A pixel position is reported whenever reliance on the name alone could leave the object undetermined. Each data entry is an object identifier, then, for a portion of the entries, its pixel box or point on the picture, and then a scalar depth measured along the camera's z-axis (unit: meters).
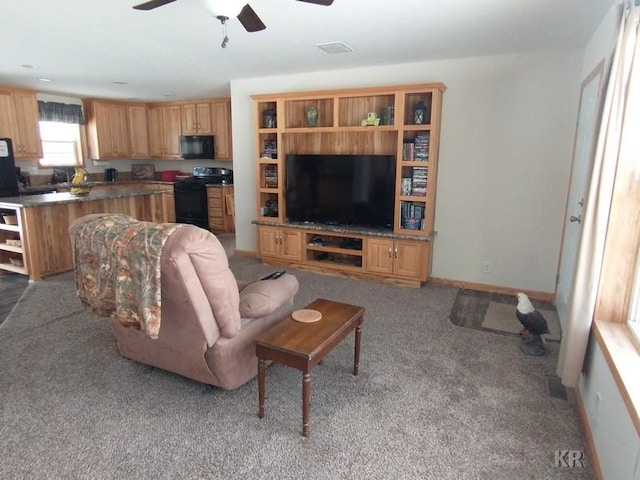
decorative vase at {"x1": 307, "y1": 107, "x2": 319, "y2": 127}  4.82
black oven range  7.32
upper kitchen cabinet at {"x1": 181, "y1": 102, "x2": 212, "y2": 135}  7.39
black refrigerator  5.62
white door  3.14
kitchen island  4.48
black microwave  7.38
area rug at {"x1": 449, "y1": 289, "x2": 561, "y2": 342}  3.45
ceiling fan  2.07
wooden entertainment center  4.33
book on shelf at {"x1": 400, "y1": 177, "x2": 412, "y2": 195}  4.47
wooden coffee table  2.02
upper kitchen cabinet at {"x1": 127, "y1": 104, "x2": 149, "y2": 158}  7.66
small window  6.86
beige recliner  1.95
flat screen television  4.58
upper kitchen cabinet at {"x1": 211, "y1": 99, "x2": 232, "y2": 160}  7.24
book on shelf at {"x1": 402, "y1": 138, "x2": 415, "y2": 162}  4.36
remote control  2.71
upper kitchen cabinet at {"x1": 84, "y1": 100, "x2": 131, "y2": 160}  7.13
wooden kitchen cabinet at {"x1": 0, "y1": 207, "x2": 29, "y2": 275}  4.55
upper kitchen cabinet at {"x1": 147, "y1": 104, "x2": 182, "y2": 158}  7.68
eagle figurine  3.00
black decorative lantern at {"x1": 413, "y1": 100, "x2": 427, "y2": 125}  4.26
